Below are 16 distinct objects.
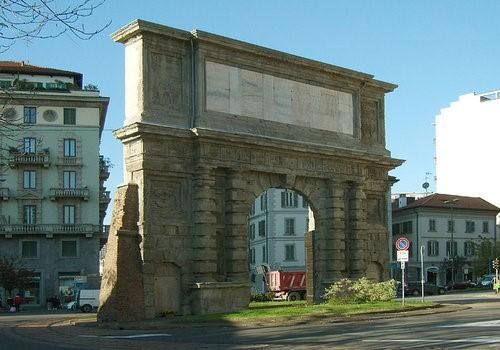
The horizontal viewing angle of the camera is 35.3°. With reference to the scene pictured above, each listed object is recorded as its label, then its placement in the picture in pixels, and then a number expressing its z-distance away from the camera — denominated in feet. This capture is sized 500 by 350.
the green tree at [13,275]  208.51
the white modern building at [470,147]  320.09
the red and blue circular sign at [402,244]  113.78
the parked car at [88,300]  181.06
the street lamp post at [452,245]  296.53
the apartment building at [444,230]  295.89
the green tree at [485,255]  288.51
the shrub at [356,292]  117.80
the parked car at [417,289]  217.97
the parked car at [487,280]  263.10
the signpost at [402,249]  112.98
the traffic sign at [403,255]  112.98
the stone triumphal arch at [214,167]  105.60
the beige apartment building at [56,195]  223.30
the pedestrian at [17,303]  196.88
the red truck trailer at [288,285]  196.75
